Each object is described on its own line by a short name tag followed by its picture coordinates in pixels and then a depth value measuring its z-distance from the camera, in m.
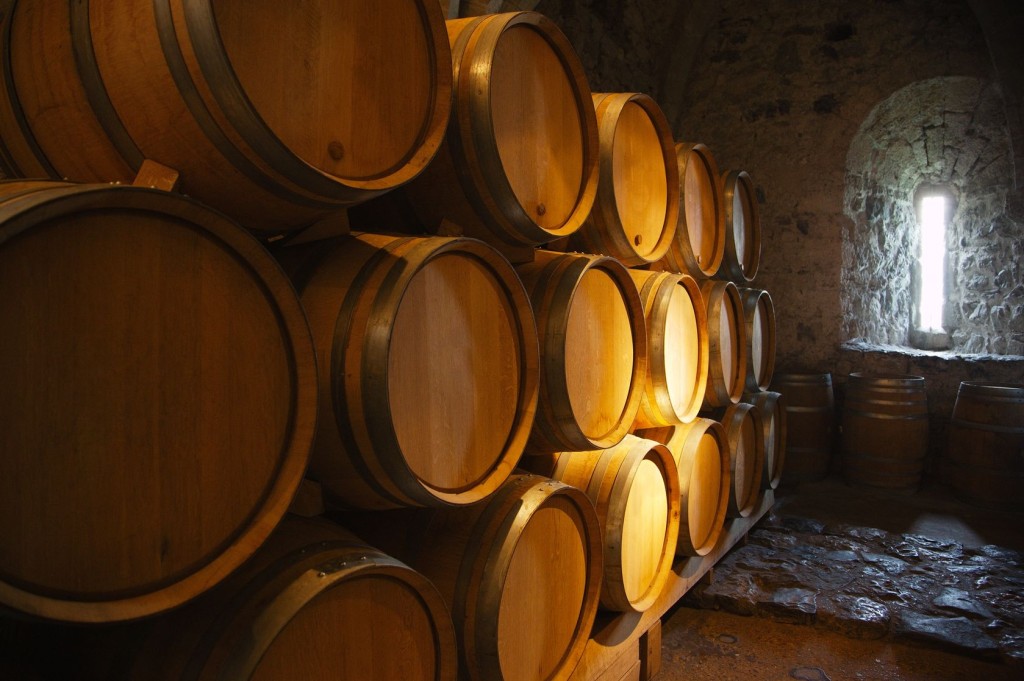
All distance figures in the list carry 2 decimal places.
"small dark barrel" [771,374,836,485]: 5.21
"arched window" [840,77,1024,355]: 6.12
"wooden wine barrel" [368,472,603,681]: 1.60
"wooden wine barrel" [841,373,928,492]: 5.08
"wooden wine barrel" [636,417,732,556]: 2.94
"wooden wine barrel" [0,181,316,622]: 0.84
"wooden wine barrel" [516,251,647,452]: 1.95
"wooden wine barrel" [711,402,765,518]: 3.60
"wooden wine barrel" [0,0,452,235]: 1.04
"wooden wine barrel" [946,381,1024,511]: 4.70
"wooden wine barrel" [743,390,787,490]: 4.04
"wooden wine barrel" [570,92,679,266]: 2.39
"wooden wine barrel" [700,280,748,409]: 3.25
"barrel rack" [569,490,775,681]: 2.27
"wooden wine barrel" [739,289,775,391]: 3.77
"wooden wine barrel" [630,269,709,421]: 2.66
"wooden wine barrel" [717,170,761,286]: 3.63
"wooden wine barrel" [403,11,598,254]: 1.68
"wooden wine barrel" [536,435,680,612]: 2.29
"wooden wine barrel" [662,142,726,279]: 3.13
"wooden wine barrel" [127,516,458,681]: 1.06
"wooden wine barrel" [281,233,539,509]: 1.35
